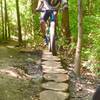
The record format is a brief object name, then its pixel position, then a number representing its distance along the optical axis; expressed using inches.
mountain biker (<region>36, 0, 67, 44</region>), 169.3
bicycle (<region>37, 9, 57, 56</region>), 170.5
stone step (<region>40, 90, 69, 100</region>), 96.2
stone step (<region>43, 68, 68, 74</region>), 130.7
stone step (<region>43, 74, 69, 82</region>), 118.7
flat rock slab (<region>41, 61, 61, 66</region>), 145.4
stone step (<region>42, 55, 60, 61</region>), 156.8
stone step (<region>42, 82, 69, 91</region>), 106.2
